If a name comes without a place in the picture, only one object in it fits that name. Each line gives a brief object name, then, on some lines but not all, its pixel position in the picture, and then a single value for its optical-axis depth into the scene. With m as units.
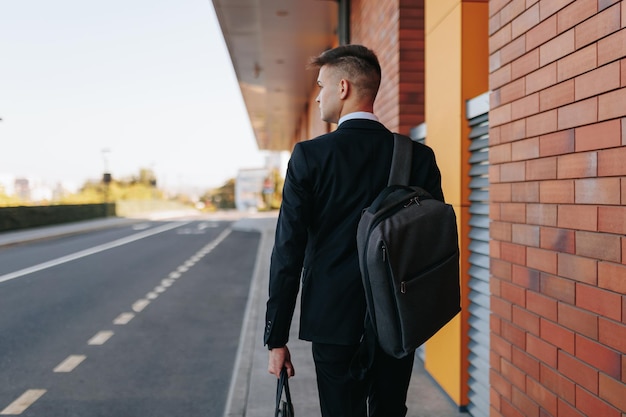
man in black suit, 2.04
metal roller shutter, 3.47
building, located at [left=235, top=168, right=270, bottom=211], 94.75
